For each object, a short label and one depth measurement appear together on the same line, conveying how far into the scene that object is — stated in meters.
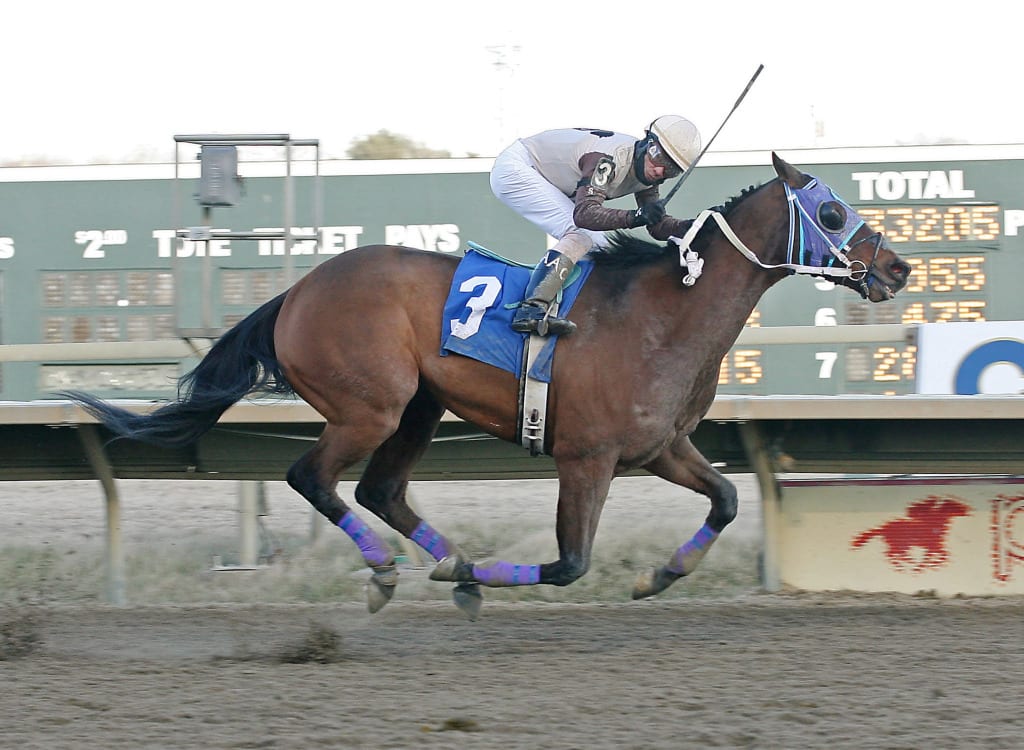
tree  36.91
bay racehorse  9.68
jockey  9.76
